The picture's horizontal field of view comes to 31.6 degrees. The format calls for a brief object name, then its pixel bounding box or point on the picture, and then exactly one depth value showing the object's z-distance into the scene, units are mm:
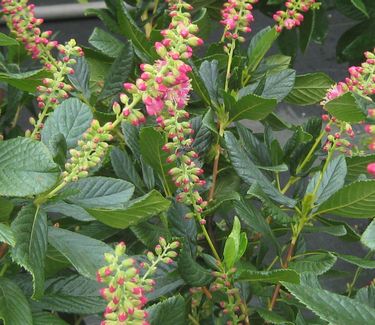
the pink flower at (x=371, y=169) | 687
